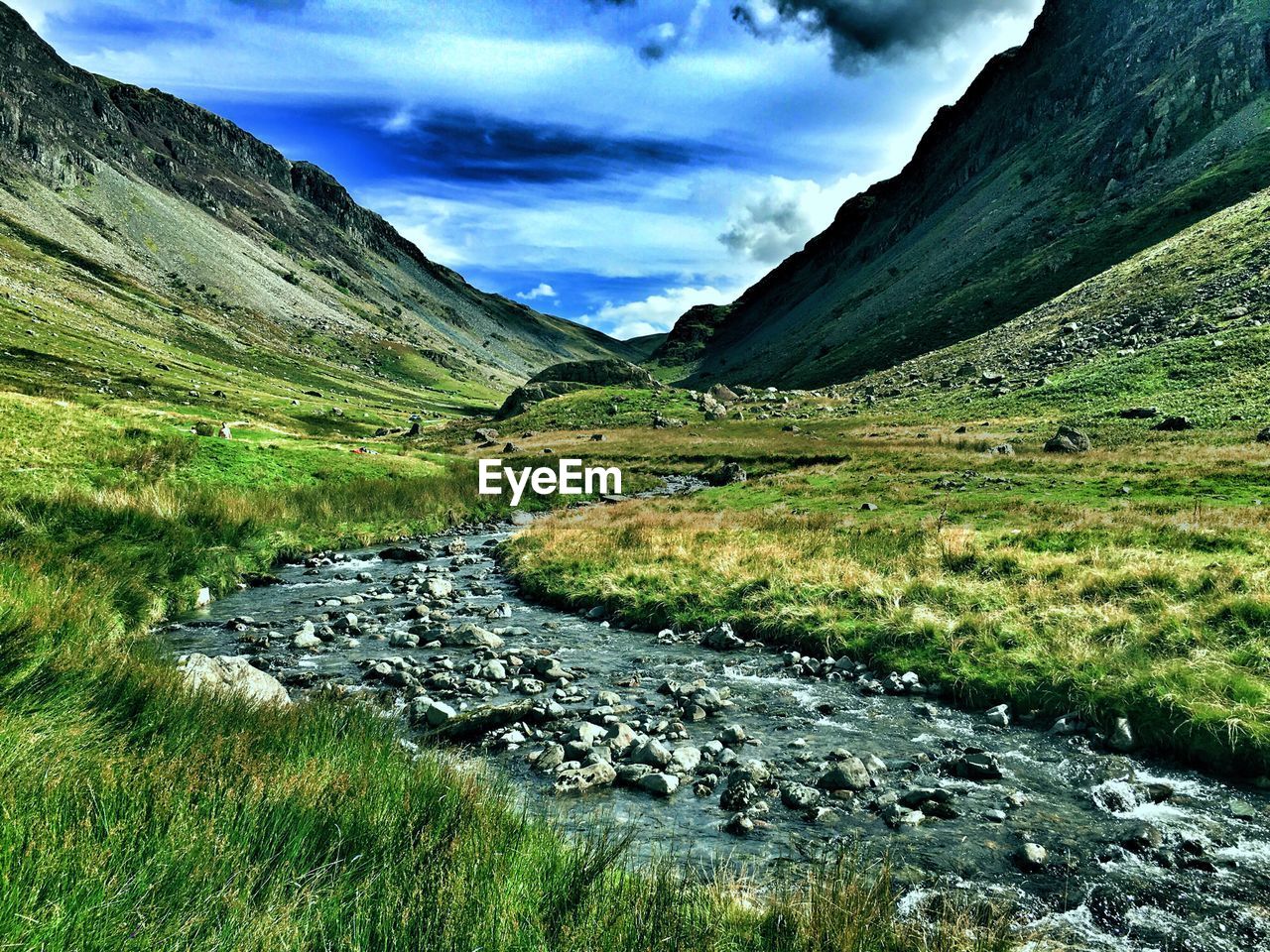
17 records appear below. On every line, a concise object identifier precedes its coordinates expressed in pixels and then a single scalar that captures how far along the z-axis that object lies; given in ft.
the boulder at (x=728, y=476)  142.81
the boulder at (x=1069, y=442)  121.60
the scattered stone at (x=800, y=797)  26.53
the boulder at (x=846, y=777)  27.84
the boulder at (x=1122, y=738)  30.86
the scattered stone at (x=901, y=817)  25.14
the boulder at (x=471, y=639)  49.93
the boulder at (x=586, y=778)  27.40
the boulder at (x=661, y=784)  27.68
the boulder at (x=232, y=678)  24.49
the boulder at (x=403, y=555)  82.12
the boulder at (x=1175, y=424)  131.44
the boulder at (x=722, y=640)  49.75
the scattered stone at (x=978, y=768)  28.86
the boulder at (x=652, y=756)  29.89
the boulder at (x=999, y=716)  34.55
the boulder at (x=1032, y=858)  22.38
